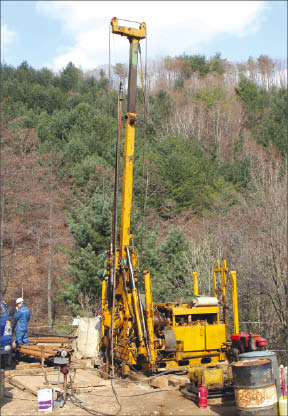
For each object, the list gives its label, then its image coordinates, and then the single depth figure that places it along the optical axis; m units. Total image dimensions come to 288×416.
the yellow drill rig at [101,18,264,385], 11.04
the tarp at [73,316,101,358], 13.71
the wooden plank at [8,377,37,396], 9.60
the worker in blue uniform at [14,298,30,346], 13.11
